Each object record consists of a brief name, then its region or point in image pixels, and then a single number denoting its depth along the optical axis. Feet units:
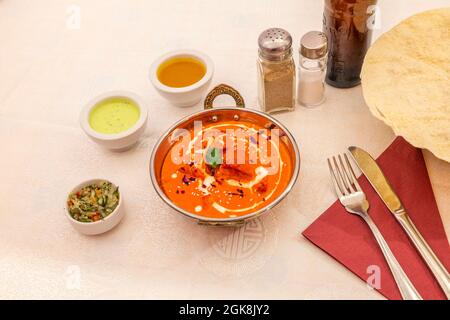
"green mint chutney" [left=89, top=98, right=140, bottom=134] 4.23
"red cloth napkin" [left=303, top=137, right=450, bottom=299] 3.42
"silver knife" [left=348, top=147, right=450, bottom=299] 3.34
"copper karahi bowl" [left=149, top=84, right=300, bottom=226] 3.52
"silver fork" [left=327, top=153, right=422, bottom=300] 3.32
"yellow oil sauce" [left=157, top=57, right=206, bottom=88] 4.50
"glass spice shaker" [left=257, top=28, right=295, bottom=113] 4.04
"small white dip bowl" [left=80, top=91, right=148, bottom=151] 4.09
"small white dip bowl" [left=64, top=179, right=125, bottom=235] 3.66
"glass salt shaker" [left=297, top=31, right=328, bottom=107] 4.11
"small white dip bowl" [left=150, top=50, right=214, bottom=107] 4.34
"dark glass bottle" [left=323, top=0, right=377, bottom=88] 4.09
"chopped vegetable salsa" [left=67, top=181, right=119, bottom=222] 3.73
